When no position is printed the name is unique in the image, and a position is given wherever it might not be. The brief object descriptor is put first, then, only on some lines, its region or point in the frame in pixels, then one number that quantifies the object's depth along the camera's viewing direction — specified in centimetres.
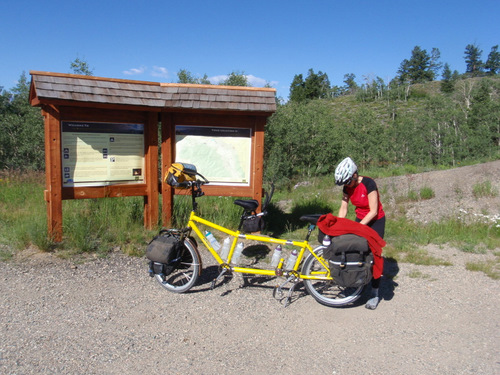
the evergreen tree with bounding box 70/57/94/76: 1473
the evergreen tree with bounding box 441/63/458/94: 6078
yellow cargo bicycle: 496
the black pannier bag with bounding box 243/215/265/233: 526
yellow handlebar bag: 540
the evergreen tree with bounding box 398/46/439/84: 7956
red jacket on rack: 470
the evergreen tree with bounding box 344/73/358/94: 8219
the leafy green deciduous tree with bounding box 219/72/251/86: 1642
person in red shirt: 487
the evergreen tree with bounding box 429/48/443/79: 8076
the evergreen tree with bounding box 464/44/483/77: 8731
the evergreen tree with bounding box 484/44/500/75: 8211
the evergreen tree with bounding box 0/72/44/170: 1477
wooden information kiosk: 633
